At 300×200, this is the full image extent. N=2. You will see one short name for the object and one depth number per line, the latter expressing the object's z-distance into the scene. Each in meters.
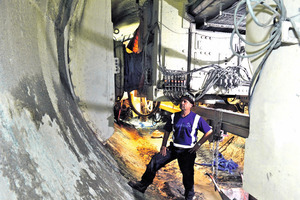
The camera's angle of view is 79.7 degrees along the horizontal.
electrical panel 3.50
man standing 3.00
